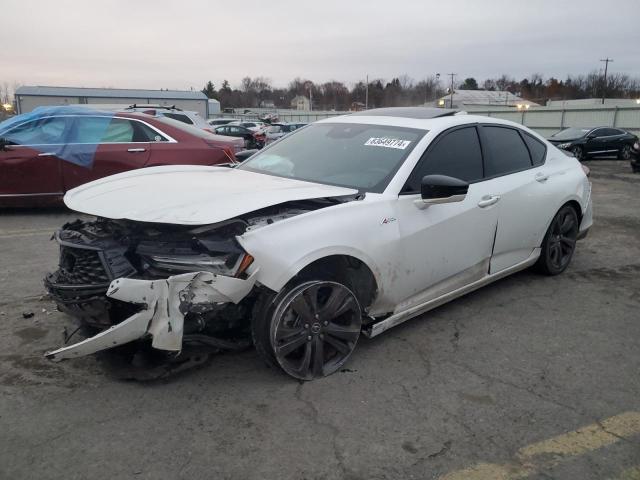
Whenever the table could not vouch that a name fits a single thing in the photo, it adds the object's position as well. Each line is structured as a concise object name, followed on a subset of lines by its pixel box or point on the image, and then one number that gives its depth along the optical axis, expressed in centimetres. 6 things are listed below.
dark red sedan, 737
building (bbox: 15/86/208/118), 4294
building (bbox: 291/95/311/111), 10066
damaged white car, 278
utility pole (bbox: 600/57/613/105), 7679
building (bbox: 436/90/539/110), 6931
